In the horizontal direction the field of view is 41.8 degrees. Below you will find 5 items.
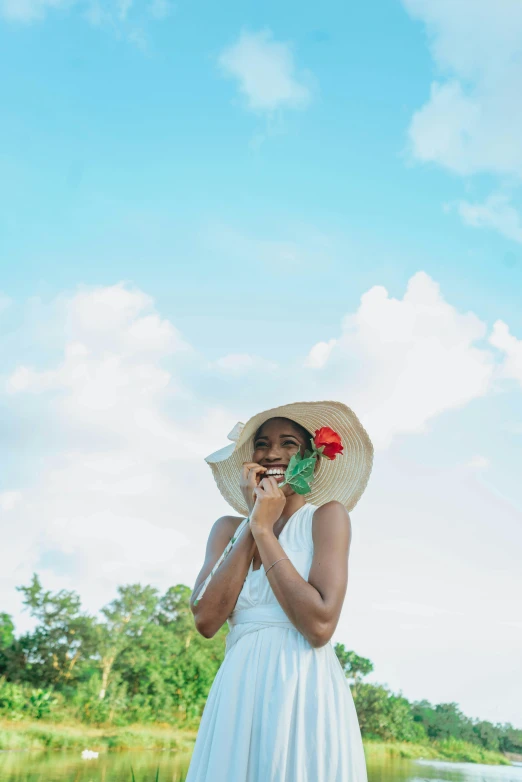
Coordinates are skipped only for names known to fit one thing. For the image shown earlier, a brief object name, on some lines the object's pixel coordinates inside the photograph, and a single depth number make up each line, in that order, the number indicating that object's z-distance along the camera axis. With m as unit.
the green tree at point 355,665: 16.53
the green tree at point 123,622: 17.11
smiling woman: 1.91
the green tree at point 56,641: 16.67
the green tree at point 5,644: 16.59
